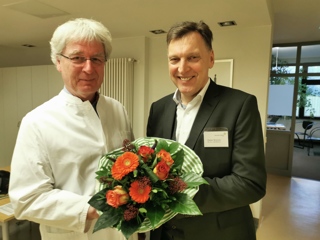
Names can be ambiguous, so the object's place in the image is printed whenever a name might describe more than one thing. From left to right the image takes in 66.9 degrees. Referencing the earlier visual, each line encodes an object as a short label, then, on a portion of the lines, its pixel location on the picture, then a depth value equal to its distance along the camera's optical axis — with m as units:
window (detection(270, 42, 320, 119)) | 5.40
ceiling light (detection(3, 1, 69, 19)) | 2.61
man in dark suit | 1.07
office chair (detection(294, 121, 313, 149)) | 7.65
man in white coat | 0.99
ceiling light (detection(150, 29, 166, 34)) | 3.62
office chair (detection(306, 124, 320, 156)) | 8.04
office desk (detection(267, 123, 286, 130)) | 5.78
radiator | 4.03
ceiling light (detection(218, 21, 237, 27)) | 3.17
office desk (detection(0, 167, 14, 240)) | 2.01
